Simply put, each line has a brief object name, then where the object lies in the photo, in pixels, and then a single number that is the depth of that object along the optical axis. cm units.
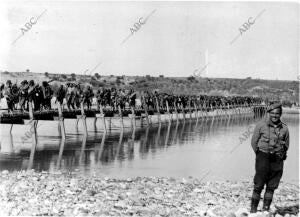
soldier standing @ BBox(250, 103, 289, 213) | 887
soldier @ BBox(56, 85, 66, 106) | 2756
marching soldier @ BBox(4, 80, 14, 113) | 2539
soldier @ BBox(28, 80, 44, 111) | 2402
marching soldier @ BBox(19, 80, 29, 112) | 2411
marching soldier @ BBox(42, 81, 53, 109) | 2696
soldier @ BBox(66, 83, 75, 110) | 3124
